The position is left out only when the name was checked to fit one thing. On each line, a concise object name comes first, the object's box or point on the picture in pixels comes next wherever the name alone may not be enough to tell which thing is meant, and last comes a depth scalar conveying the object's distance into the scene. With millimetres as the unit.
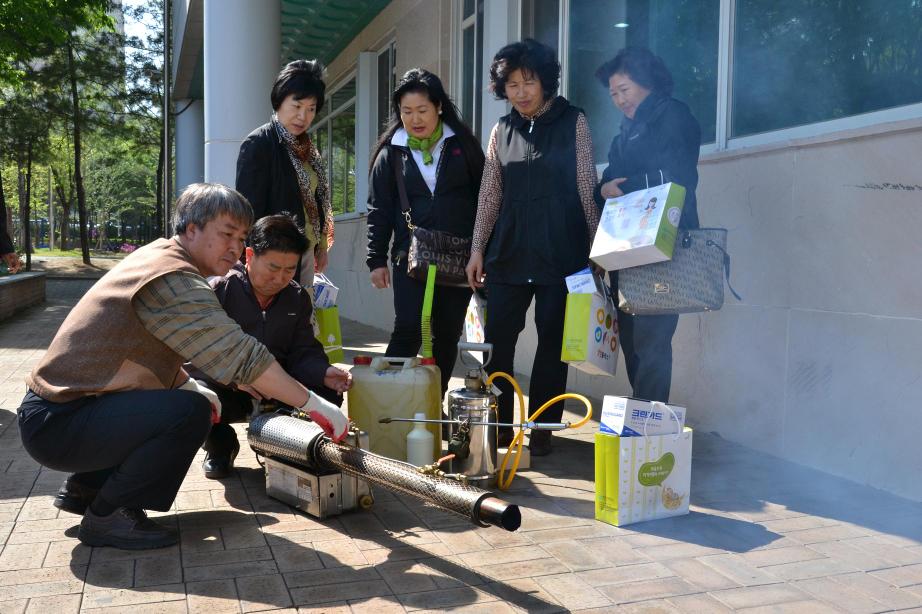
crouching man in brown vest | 2779
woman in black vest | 4121
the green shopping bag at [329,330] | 4516
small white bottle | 3623
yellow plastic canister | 3859
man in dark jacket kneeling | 3707
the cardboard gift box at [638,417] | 3154
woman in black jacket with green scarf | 4383
